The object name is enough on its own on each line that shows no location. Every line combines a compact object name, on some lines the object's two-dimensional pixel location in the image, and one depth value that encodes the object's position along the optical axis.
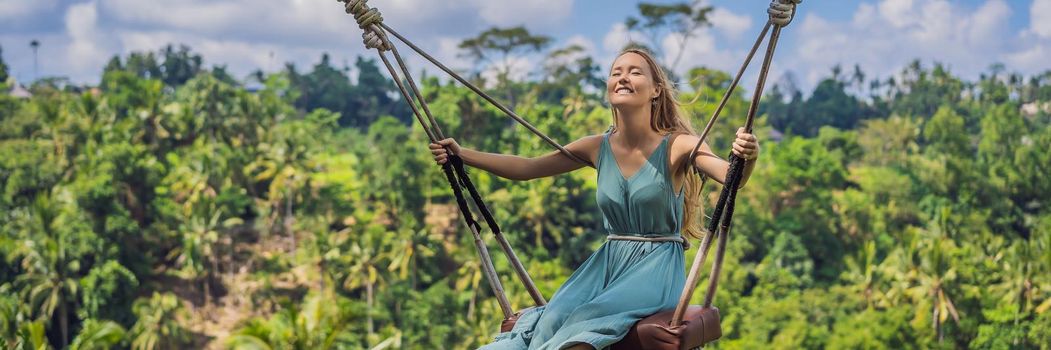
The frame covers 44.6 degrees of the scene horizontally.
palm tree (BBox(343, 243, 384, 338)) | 30.69
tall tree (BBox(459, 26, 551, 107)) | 39.19
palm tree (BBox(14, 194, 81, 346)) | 29.53
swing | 2.97
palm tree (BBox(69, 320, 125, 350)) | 14.03
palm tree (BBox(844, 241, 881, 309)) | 28.78
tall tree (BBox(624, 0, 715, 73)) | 34.78
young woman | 3.15
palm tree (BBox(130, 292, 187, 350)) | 28.62
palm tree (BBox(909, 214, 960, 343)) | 26.44
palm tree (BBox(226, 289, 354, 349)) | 15.80
